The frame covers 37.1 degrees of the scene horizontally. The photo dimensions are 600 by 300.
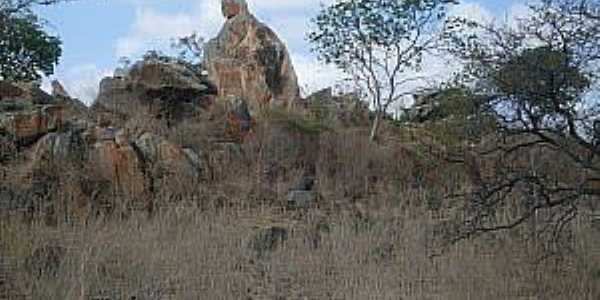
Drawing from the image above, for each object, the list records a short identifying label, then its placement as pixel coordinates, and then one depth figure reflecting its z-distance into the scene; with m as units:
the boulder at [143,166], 12.71
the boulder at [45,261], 8.15
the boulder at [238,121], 16.48
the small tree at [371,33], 19.70
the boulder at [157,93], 17.56
